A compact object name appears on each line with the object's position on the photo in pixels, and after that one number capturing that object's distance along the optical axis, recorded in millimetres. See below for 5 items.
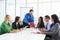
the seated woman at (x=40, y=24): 3491
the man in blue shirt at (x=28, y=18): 3689
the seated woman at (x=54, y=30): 1857
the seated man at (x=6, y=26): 2567
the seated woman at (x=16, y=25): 3260
